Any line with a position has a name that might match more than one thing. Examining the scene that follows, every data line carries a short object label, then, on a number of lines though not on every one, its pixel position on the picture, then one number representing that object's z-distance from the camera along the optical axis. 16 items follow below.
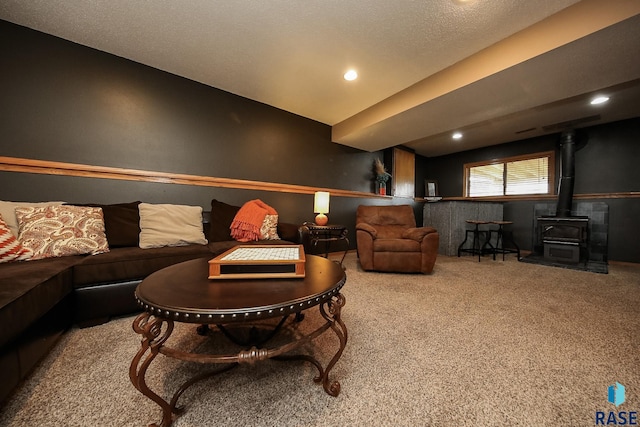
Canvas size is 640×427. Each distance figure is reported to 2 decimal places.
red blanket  2.29
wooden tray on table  0.95
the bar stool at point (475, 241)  3.90
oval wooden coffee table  0.68
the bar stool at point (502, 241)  4.23
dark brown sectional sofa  0.86
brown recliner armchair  2.65
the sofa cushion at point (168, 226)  1.86
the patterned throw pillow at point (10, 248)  1.29
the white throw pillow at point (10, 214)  1.47
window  4.09
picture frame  5.34
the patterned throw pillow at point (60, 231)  1.45
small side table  2.66
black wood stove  3.25
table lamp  2.99
